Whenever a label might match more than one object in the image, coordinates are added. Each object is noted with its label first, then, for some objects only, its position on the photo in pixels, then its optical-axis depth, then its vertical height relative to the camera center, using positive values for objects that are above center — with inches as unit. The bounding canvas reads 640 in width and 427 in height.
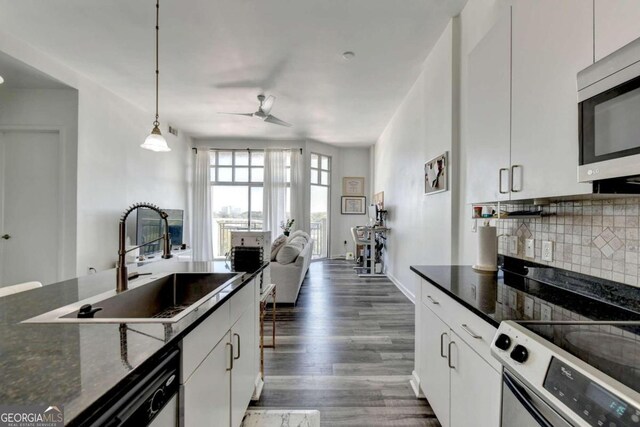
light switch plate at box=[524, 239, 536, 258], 64.7 -7.3
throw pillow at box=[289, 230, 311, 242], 195.5 -14.4
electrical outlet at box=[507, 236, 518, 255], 70.7 -7.1
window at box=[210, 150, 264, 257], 275.4 +26.5
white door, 135.8 +7.0
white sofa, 145.6 -34.1
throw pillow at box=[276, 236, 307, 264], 148.6 -20.5
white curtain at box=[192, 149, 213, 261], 265.4 +6.1
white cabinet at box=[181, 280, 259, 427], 37.3 -26.3
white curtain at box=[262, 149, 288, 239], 265.6 +25.7
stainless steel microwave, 31.2 +12.5
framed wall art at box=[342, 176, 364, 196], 295.7 +32.3
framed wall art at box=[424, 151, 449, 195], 108.7 +18.0
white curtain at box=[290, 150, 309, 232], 266.4 +23.9
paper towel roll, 71.6 -8.1
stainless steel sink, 38.2 -15.7
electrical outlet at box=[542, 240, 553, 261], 59.5 -7.2
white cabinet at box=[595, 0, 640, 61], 32.2 +23.6
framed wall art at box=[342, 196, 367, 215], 295.4 +11.8
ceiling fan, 154.1 +61.9
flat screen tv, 170.7 -8.5
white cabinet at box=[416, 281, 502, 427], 42.1 -27.1
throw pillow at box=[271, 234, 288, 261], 156.3 -17.1
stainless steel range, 22.7 -14.5
